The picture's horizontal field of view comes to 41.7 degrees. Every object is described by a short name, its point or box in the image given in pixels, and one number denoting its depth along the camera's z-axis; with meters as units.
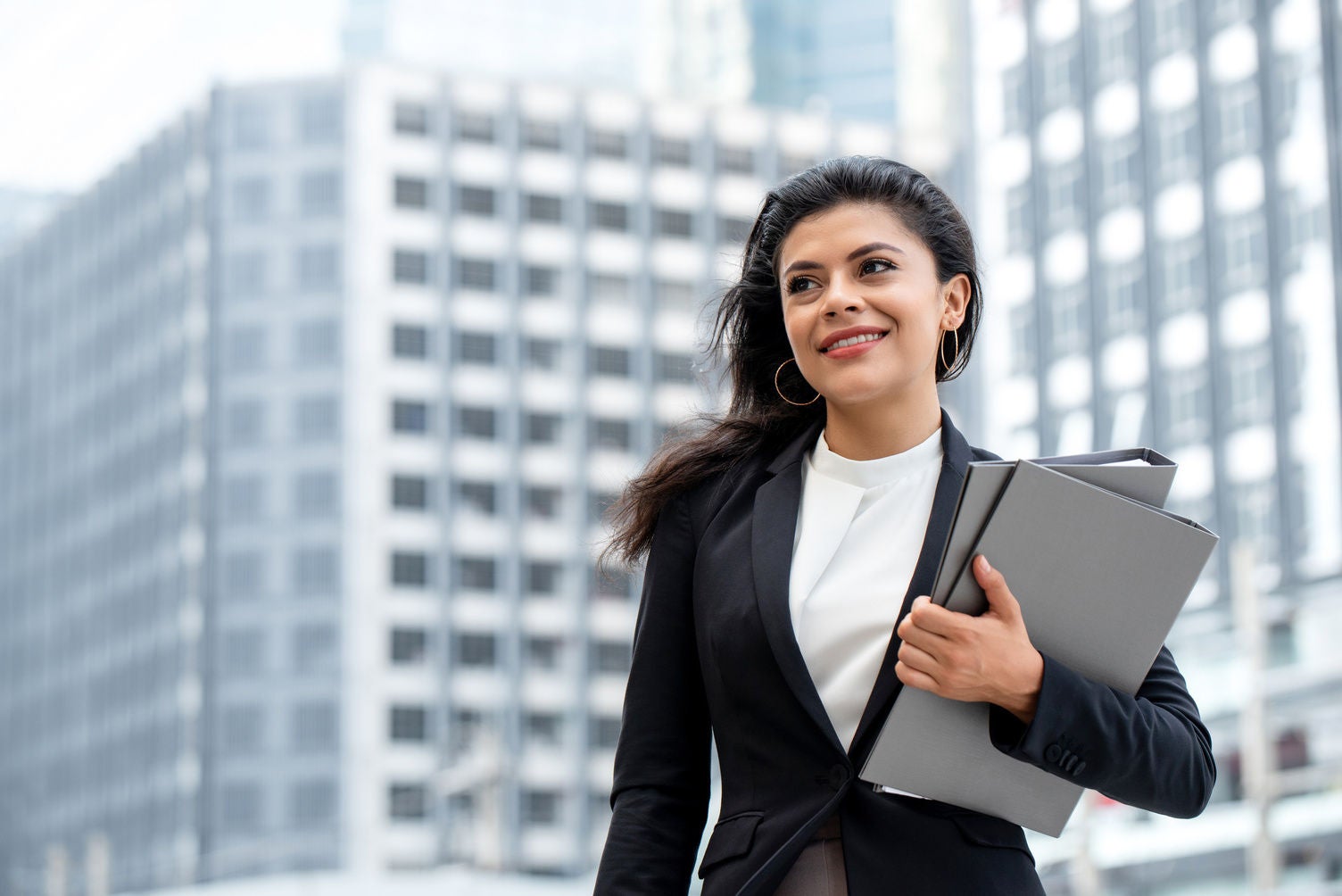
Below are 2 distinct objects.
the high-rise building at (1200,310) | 34.91
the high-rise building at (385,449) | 54.56
